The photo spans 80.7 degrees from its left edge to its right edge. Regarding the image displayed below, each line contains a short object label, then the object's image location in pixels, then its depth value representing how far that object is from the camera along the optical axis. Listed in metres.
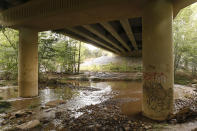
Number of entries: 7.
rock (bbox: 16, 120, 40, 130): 3.46
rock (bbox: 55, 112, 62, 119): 4.32
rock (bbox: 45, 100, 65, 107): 5.61
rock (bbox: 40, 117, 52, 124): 3.94
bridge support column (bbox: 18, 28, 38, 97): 6.84
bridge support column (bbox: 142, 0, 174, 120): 3.99
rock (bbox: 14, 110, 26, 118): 4.35
